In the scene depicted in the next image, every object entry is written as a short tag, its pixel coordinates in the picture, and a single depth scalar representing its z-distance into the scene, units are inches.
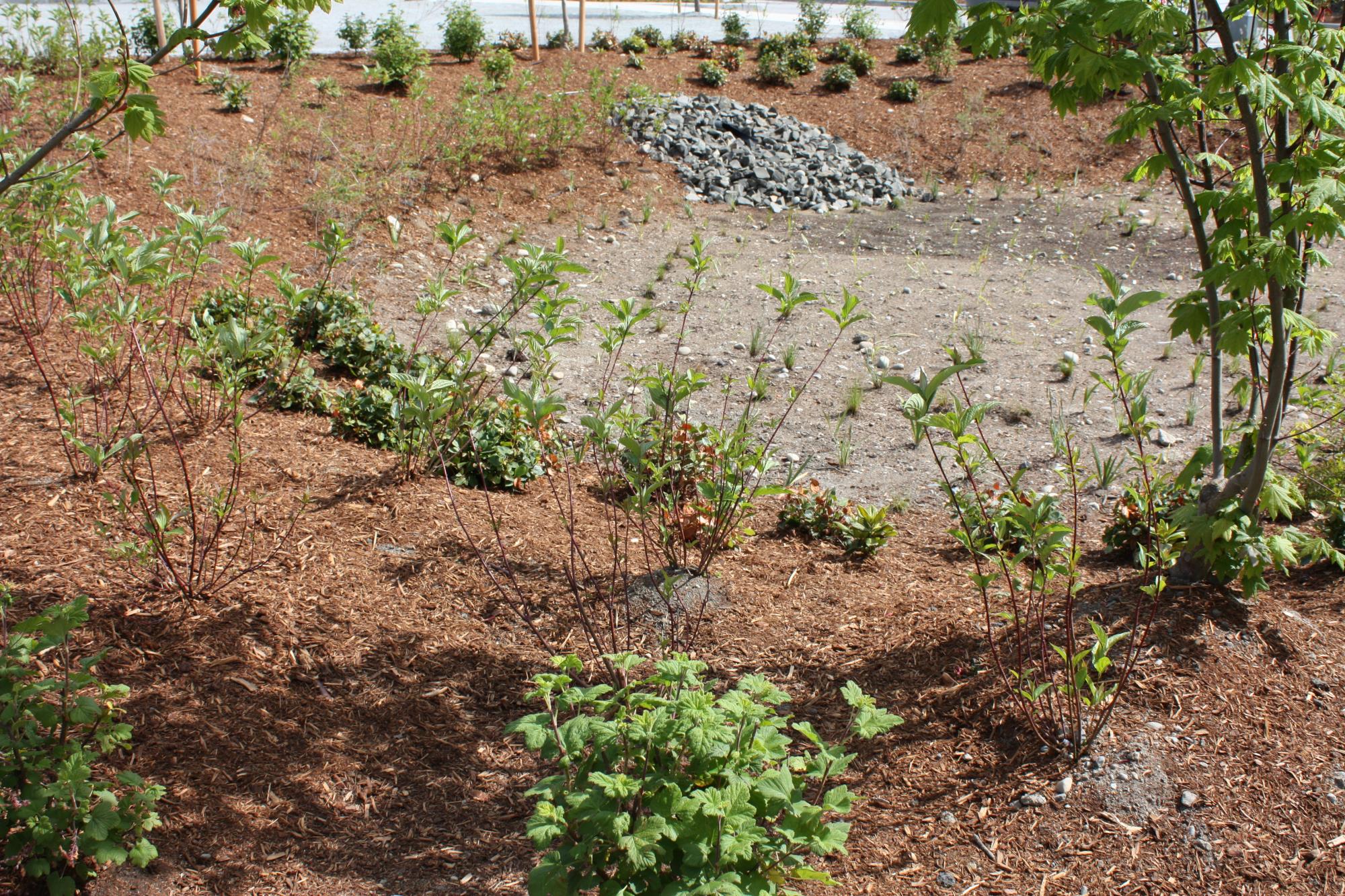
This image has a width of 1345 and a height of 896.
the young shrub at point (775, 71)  505.4
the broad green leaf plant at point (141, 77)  89.5
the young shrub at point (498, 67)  442.0
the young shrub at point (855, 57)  523.2
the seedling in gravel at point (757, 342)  247.6
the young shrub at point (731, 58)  520.7
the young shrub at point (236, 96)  374.6
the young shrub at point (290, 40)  413.4
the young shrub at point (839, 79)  501.4
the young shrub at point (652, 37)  546.9
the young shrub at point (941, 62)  523.5
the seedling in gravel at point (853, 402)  227.1
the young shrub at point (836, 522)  163.2
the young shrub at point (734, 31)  561.9
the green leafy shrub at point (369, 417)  178.2
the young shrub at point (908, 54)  546.0
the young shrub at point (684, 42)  547.8
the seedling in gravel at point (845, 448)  201.9
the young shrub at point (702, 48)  537.3
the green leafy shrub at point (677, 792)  77.1
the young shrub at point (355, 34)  483.2
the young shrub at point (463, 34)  476.4
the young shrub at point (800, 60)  516.7
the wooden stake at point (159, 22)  346.3
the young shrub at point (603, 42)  532.1
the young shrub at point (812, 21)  567.8
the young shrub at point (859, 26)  573.9
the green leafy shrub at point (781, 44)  520.1
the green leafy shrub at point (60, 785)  84.3
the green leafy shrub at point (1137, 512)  156.3
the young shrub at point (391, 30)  448.1
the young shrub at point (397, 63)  420.5
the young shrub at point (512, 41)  515.5
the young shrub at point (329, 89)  404.2
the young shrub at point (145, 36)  436.5
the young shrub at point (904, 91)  493.7
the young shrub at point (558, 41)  522.0
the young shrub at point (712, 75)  488.7
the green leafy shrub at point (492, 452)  170.1
